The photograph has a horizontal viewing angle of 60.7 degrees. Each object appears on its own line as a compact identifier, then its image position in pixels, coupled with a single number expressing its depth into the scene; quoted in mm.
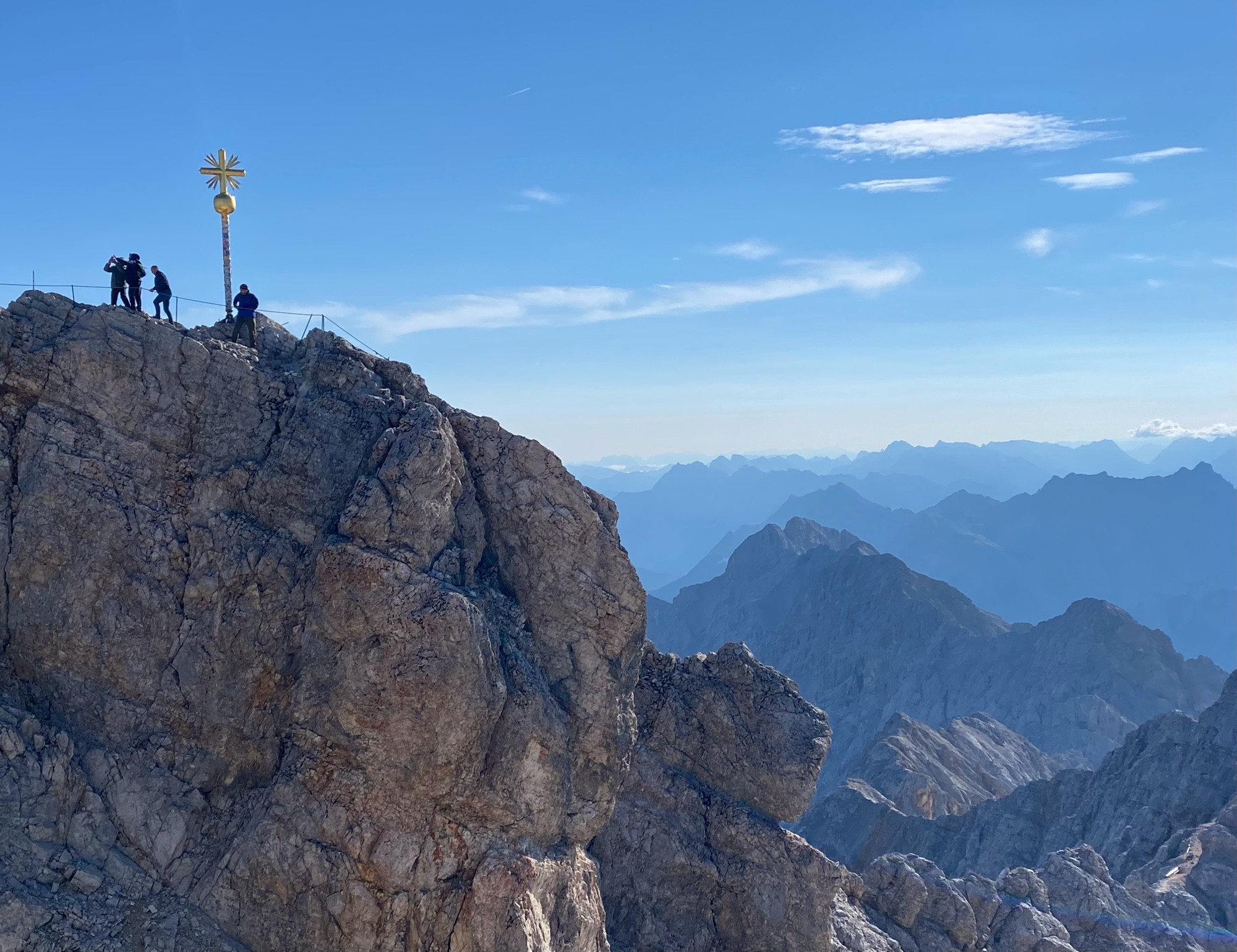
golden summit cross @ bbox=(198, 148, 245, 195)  33469
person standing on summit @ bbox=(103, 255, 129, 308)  31953
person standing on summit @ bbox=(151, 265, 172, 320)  32562
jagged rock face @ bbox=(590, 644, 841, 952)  37438
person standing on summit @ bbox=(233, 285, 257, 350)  32906
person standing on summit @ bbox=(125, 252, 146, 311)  31938
